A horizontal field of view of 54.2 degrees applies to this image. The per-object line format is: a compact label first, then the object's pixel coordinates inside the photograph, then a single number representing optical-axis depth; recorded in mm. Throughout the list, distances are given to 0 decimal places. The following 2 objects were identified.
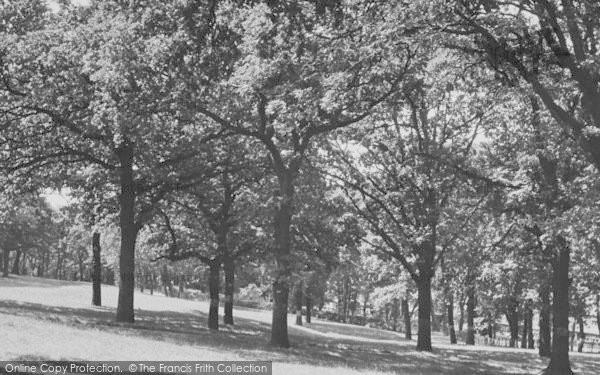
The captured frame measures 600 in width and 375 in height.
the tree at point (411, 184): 28422
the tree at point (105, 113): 16312
